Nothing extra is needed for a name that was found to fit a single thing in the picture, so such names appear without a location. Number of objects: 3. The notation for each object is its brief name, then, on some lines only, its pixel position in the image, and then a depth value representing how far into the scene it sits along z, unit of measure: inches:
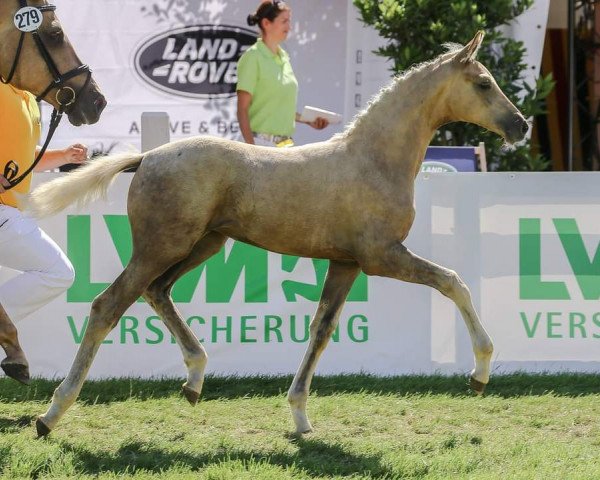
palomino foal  427.2
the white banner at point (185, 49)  861.8
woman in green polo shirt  626.5
